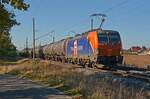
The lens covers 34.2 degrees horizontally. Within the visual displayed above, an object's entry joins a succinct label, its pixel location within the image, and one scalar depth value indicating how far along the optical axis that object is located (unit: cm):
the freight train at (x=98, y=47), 2135
